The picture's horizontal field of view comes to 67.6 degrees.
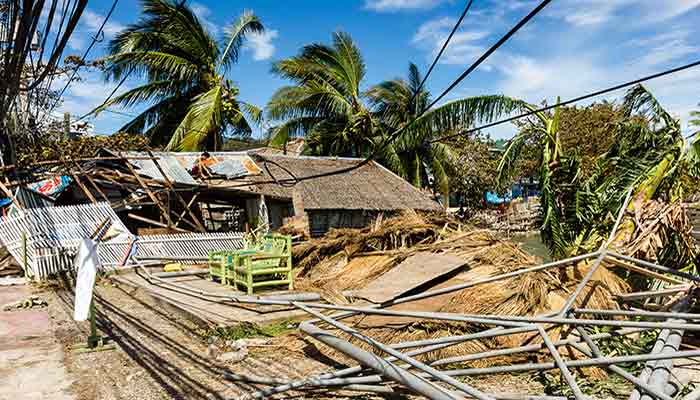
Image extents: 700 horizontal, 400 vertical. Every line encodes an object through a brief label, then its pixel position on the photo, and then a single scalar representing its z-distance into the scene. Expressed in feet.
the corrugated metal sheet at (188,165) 50.34
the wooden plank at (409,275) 22.20
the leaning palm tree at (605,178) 27.20
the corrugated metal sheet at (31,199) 47.39
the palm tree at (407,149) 76.02
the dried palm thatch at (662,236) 24.13
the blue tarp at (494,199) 145.59
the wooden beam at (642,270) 19.97
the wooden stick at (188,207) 49.88
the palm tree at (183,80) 61.11
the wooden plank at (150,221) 47.78
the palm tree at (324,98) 69.45
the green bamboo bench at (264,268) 29.09
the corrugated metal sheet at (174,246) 41.27
